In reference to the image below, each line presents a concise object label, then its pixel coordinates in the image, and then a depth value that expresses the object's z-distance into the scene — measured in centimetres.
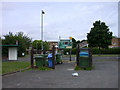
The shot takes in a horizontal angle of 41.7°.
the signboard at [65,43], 2159
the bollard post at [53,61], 1341
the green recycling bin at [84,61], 1306
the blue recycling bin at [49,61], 1392
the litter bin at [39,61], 1404
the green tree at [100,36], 4219
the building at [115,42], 7178
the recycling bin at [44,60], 1453
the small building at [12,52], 2322
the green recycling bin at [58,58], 1731
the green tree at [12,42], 3602
